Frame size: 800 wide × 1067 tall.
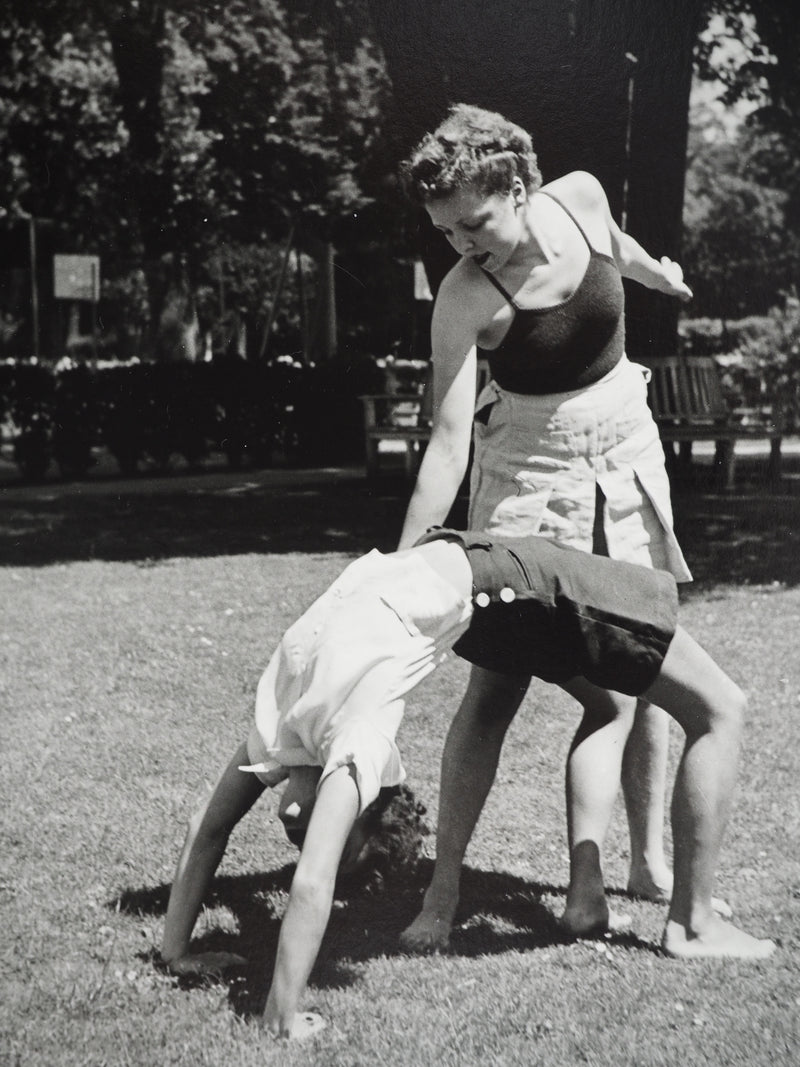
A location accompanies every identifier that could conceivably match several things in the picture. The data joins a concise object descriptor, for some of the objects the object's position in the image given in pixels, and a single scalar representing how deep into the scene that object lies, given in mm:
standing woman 3424
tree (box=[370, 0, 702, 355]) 9188
